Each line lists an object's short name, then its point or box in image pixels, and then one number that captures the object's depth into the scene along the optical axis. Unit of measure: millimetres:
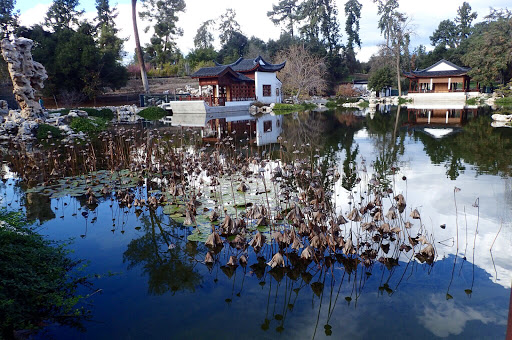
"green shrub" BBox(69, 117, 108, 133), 18750
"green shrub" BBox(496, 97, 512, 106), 28844
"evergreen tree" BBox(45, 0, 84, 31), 34188
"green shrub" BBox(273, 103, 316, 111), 31053
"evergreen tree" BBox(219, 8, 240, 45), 56438
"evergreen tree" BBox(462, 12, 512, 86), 34791
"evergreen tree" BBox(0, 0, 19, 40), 30392
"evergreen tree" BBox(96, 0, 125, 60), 38938
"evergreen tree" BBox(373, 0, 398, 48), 47438
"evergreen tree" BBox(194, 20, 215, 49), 60219
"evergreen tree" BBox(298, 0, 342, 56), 50281
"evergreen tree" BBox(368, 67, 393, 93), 41031
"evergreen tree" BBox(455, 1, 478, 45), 52512
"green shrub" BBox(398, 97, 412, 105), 37675
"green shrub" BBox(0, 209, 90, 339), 2953
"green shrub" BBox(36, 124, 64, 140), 16166
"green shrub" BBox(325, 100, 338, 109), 35138
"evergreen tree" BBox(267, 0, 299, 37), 53844
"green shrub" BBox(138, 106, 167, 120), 28028
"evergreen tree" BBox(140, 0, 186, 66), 43062
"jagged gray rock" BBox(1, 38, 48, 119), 17047
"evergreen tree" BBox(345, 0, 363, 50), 53188
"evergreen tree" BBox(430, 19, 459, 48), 53844
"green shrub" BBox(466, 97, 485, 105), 33394
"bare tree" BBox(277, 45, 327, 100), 34938
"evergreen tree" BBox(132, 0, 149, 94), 32250
